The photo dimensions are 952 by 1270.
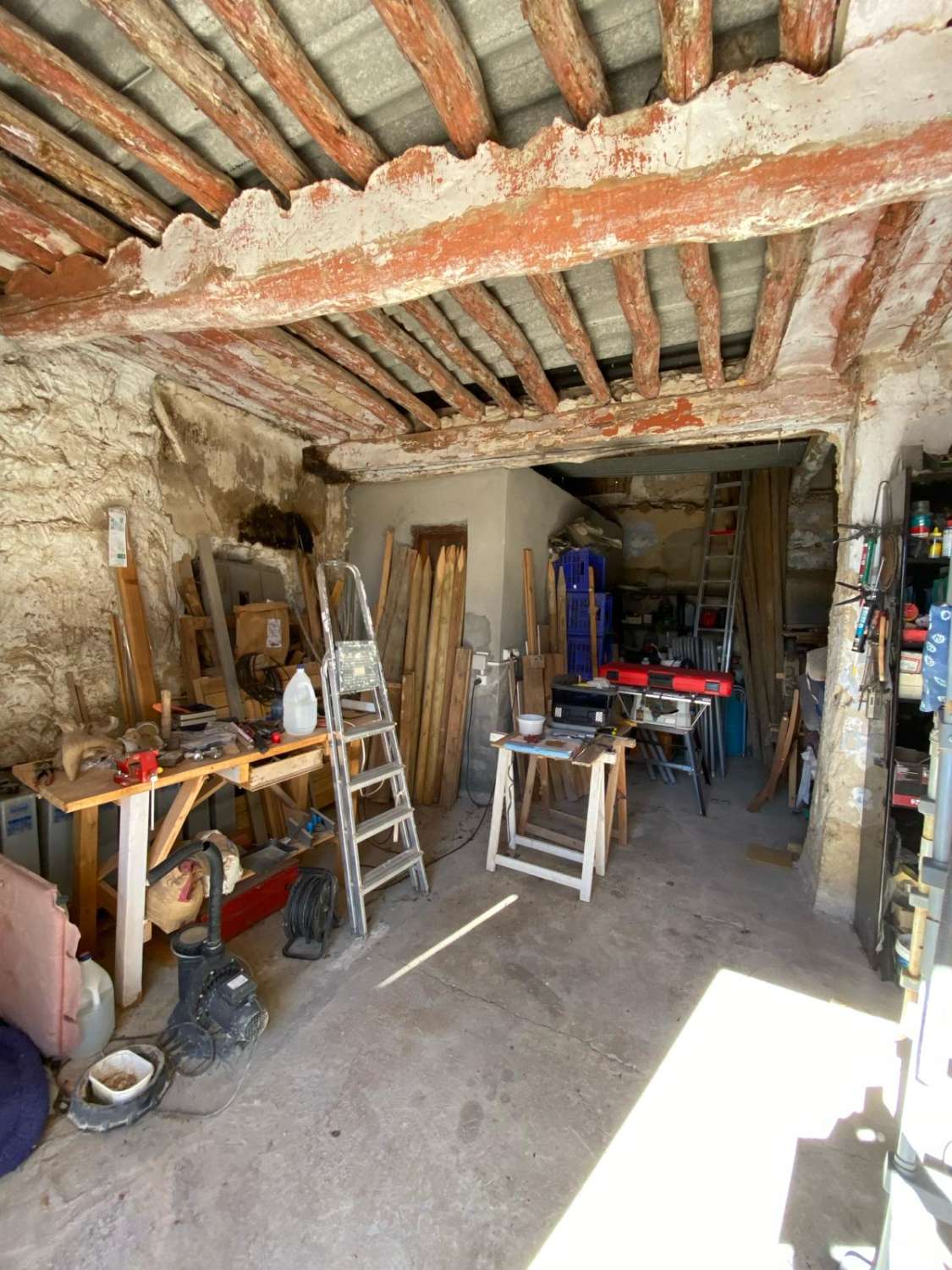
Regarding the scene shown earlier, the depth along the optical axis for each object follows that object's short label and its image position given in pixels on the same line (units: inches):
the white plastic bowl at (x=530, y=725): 129.5
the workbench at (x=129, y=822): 80.6
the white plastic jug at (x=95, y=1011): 73.1
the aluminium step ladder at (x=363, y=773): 103.2
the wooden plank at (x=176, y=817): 88.6
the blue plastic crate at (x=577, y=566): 188.4
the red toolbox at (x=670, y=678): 147.3
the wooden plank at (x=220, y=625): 125.8
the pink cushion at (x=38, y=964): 69.7
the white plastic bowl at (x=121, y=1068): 65.1
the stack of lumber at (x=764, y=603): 214.4
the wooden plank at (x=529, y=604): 171.8
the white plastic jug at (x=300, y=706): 110.3
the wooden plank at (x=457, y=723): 162.6
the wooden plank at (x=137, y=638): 114.3
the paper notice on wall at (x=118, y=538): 112.3
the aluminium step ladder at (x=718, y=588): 201.3
